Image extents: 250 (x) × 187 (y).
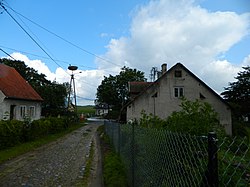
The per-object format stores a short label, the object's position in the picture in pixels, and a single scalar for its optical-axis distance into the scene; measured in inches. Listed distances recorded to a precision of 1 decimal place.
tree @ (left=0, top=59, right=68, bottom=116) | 1959.9
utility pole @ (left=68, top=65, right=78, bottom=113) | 1552.7
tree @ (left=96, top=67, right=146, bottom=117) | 2568.9
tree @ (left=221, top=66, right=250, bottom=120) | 2232.3
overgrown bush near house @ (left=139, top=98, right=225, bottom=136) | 262.2
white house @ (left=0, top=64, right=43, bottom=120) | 1015.6
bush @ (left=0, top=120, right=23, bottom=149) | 560.0
